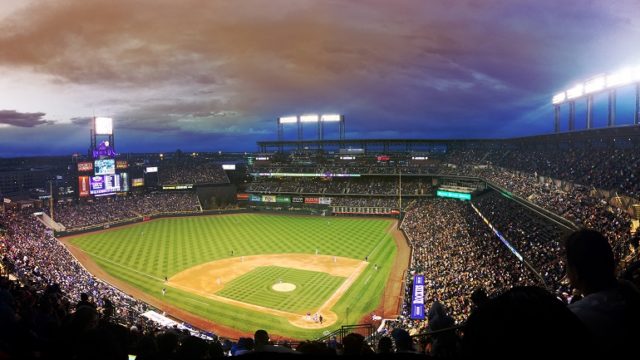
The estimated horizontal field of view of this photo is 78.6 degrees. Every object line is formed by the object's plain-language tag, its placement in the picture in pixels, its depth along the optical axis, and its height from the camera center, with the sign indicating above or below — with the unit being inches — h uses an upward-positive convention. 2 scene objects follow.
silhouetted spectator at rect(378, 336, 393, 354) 218.1 -104.5
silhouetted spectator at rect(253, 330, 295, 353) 258.1 -119.0
